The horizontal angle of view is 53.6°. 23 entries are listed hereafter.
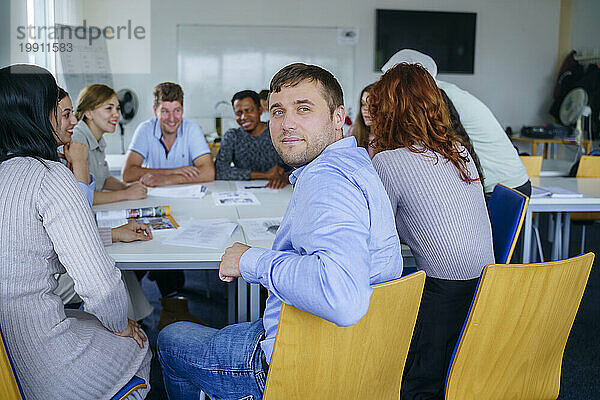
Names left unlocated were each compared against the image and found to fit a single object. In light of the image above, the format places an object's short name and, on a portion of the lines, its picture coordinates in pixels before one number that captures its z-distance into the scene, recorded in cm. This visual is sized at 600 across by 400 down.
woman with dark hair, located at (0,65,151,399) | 141
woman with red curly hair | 180
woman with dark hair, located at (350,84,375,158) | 332
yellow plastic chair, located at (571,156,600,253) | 382
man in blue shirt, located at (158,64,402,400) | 110
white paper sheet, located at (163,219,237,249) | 198
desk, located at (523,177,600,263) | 282
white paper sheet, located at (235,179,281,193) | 321
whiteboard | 723
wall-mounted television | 741
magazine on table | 228
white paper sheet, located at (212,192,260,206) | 279
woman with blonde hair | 299
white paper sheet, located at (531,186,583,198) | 287
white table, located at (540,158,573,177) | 430
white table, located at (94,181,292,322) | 186
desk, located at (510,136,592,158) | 705
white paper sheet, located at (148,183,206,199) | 300
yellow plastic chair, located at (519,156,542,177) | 392
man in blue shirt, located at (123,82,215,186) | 359
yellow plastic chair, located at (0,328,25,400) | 120
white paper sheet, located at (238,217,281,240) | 210
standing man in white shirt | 287
